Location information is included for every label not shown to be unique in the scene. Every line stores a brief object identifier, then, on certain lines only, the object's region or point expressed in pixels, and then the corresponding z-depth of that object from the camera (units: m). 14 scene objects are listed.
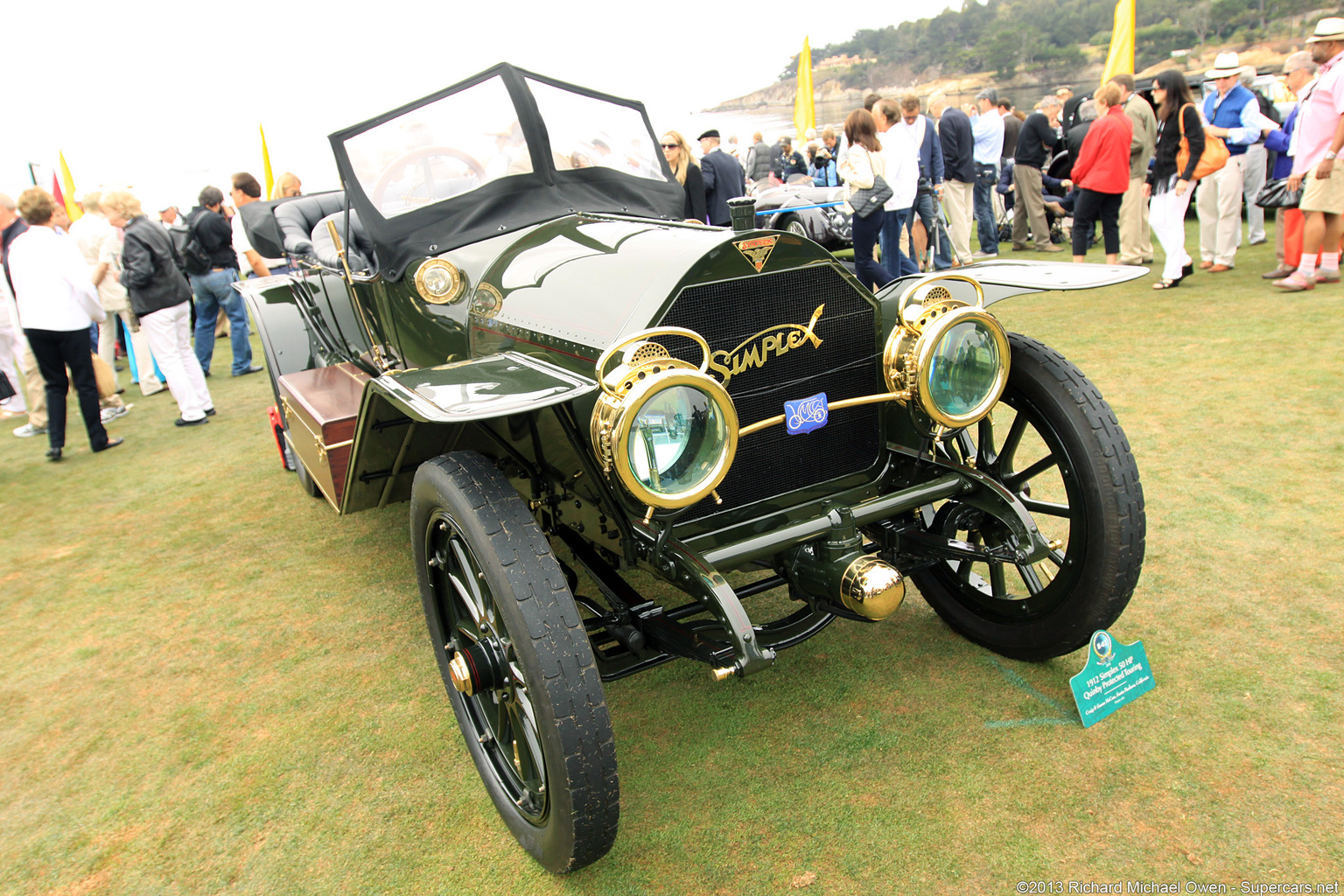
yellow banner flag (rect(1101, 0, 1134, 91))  9.08
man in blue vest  7.10
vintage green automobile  1.76
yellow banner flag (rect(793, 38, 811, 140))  14.20
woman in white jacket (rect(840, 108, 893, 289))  6.59
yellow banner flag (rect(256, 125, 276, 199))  10.95
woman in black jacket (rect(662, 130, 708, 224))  6.48
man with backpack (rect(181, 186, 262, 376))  7.60
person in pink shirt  5.61
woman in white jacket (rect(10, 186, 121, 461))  5.48
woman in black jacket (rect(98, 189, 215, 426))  6.13
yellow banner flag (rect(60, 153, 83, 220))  11.94
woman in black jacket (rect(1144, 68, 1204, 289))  6.58
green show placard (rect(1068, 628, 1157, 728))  2.20
